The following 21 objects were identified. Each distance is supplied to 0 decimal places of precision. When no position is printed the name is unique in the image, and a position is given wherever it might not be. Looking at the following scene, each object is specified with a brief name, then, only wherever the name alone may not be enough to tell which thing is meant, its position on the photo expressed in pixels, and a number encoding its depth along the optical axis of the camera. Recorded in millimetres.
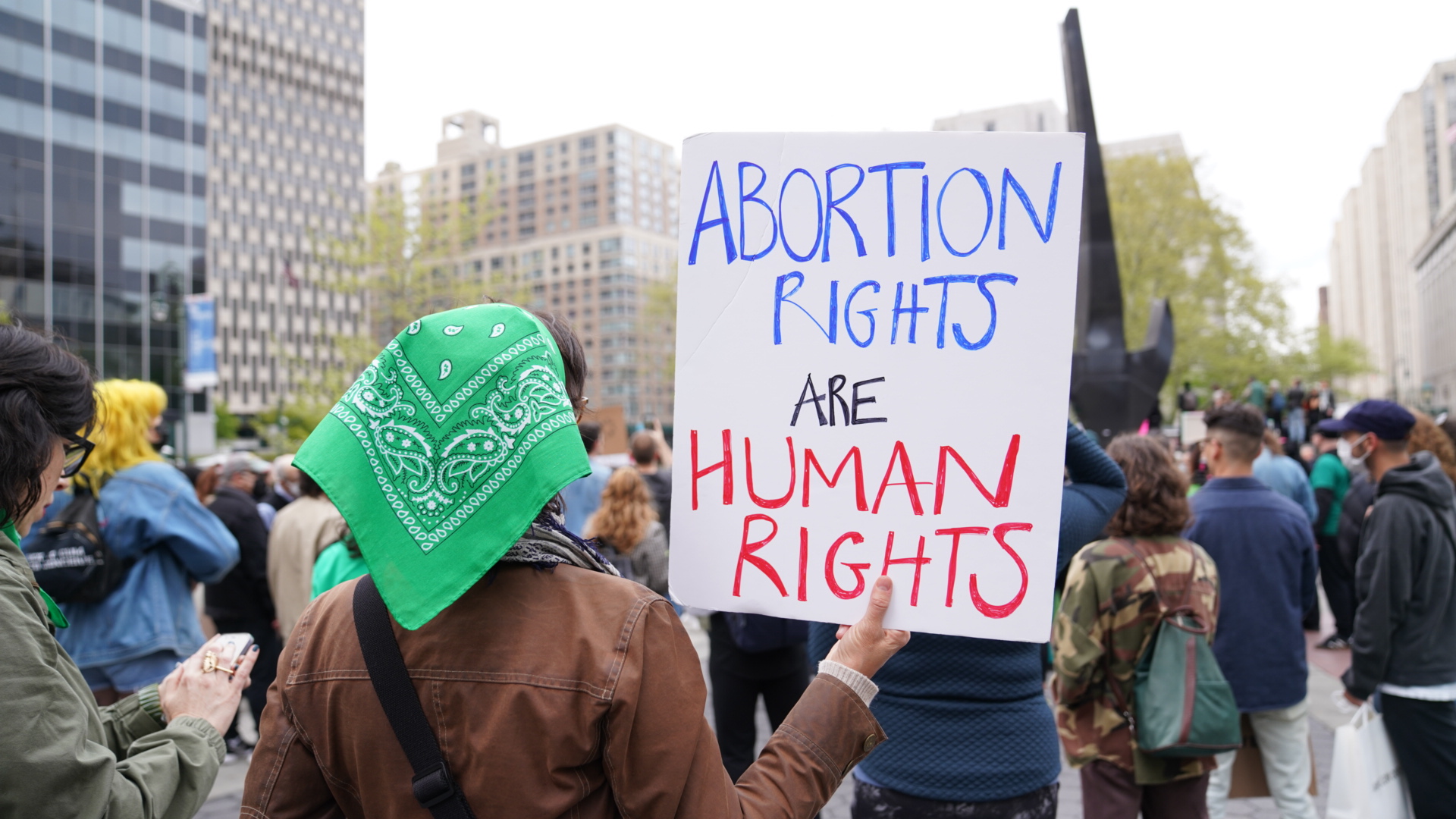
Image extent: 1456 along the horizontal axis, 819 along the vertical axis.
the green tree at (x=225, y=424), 69562
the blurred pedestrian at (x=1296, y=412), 18745
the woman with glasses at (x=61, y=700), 1439
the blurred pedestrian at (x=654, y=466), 6301
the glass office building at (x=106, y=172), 50531
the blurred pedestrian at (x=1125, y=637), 3121
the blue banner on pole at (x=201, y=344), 19266
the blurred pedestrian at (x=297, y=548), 5188
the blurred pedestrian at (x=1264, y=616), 3834
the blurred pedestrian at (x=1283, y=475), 7559
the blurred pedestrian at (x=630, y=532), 4660
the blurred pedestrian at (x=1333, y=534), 8312
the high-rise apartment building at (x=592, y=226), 137500
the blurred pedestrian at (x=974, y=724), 2467
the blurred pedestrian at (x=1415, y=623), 3604
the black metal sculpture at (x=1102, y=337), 9008
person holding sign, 1236
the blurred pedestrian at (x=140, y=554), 3373
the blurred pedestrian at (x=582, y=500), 6547
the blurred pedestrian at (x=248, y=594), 5789
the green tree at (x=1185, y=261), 35344
